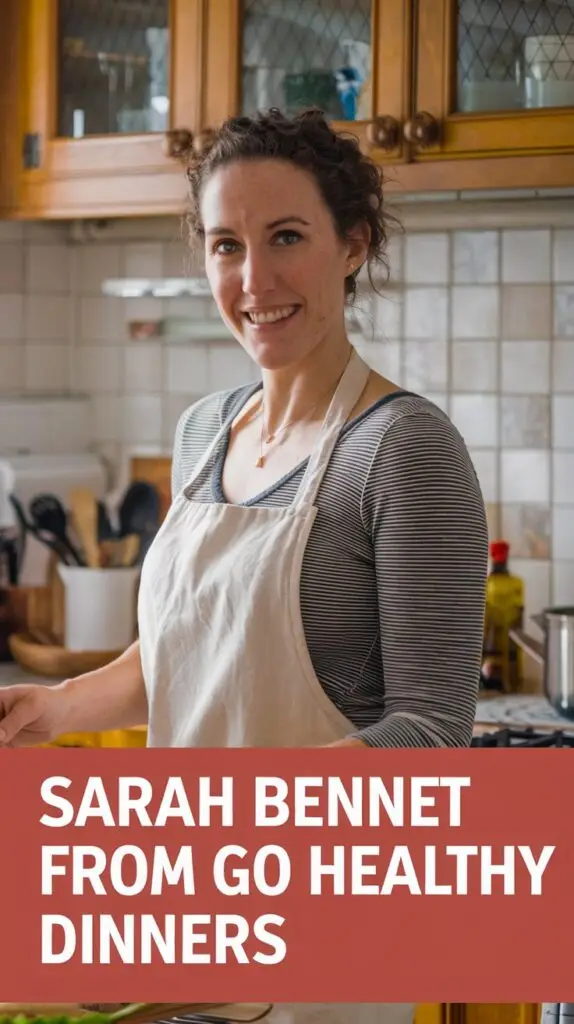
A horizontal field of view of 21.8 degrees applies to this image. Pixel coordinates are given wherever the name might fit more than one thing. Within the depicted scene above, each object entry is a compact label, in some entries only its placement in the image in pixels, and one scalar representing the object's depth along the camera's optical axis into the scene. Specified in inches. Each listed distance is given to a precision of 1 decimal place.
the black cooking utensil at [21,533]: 106.7
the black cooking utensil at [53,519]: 104.1
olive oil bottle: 97.1
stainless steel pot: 84.7
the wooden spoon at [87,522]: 104.0
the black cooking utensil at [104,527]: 104.5
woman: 48.6
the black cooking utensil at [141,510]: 105.1
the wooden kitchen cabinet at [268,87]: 88.7
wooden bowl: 100.0
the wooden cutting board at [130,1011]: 41.8
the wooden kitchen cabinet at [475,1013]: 76.0
